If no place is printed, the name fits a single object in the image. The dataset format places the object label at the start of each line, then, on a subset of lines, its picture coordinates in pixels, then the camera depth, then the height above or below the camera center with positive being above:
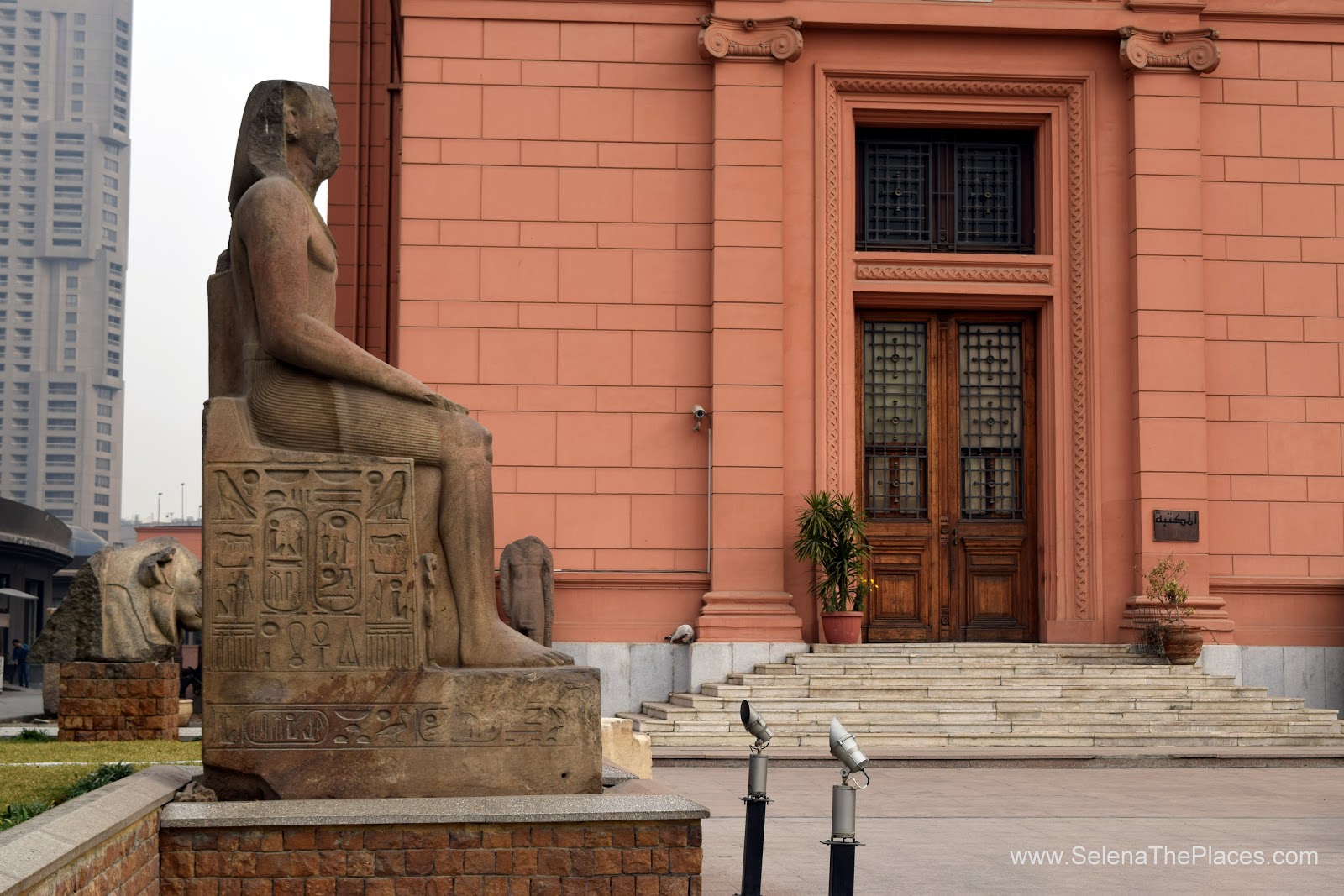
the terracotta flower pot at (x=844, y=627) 18.62 -1.10
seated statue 6.41 -0.24
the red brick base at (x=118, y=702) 12.04 -1.32
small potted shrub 18.33 -0.92
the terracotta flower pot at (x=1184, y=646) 18.30 -1.26
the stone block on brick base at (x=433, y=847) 6.00 -1.19
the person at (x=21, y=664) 39.03 -3.37
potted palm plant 18.52 -0.25
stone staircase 16.31 -1.80
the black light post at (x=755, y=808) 7.09 -1.24
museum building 19.38 +2.87
